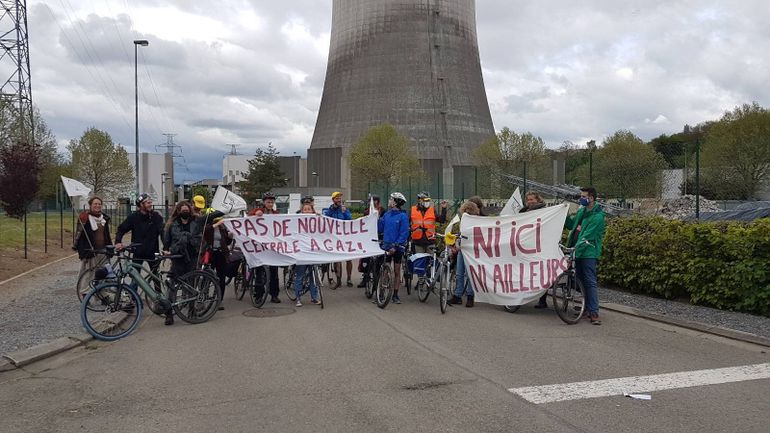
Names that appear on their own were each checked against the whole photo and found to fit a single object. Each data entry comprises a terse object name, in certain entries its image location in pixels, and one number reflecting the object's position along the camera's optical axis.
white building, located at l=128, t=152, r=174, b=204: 98.94
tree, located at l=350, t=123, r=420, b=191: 51.41
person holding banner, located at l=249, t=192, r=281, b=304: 10.02
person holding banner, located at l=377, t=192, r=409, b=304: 9.64
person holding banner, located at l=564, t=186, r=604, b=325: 8.13
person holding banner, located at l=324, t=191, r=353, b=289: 11.88
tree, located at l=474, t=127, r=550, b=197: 46.53
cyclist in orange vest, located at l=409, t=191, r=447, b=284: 10.33
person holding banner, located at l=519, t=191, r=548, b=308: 9.84
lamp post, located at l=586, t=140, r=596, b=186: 74.31
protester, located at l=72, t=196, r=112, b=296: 9.66
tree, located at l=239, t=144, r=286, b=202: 79.56
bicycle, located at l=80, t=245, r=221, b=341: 7.70
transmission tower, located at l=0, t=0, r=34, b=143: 38.48
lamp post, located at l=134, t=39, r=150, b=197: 35.94
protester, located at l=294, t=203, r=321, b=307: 9.73
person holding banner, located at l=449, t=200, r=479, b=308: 9.58
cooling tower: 54.69
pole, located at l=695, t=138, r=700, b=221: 11.60
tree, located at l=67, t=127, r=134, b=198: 46.88
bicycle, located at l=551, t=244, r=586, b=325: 8.20
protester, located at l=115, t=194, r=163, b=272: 9.04
